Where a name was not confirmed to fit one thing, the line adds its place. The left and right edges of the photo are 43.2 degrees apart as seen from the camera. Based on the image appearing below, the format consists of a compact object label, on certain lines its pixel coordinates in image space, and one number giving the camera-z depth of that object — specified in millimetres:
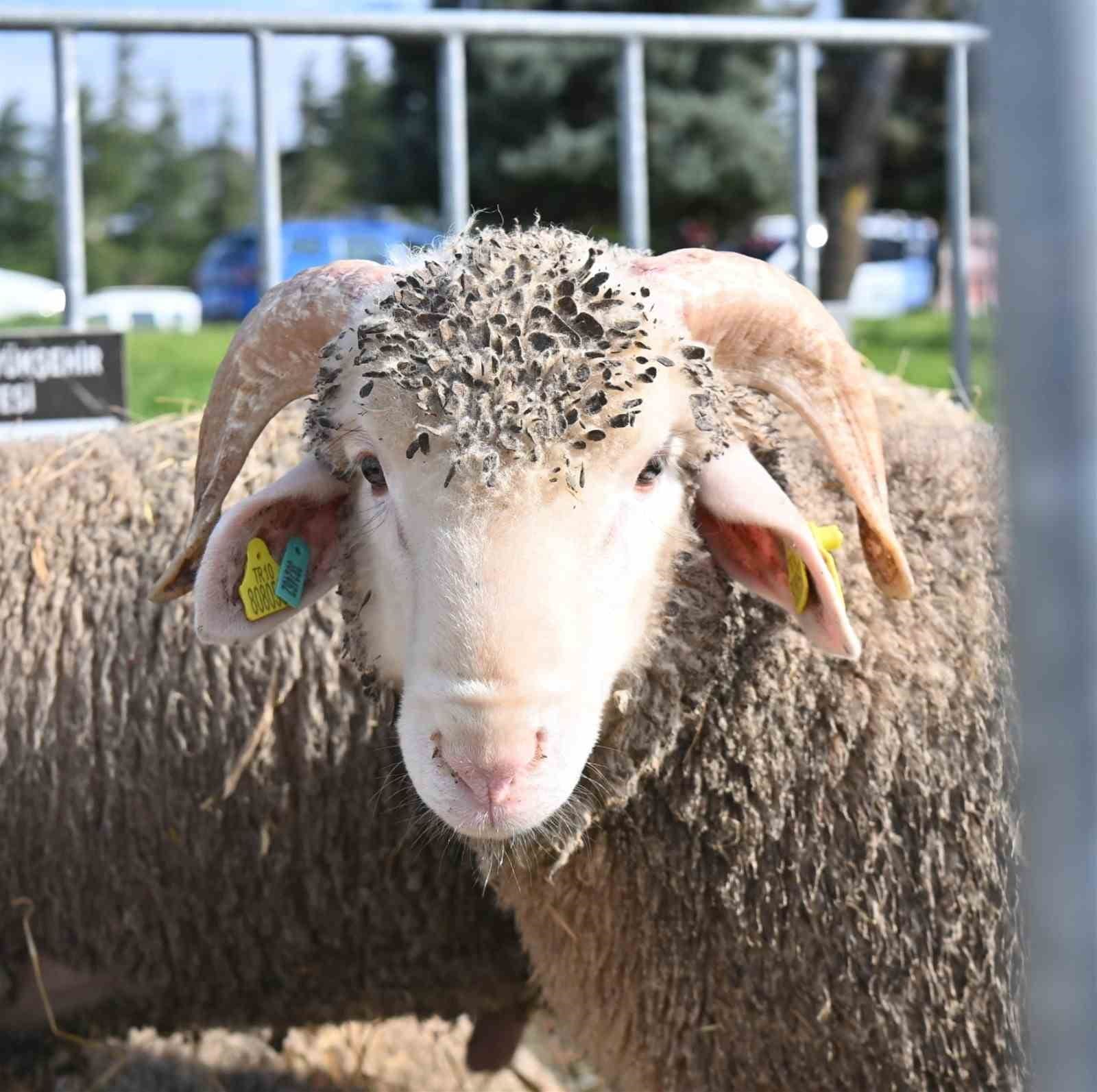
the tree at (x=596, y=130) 21422
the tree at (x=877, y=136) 15188
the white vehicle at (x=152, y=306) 21984
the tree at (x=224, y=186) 42906
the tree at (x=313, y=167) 42031
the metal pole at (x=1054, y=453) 595
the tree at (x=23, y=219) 34750
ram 1968
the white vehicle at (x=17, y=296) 14172
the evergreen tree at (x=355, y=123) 36719
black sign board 3727
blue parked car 21203
